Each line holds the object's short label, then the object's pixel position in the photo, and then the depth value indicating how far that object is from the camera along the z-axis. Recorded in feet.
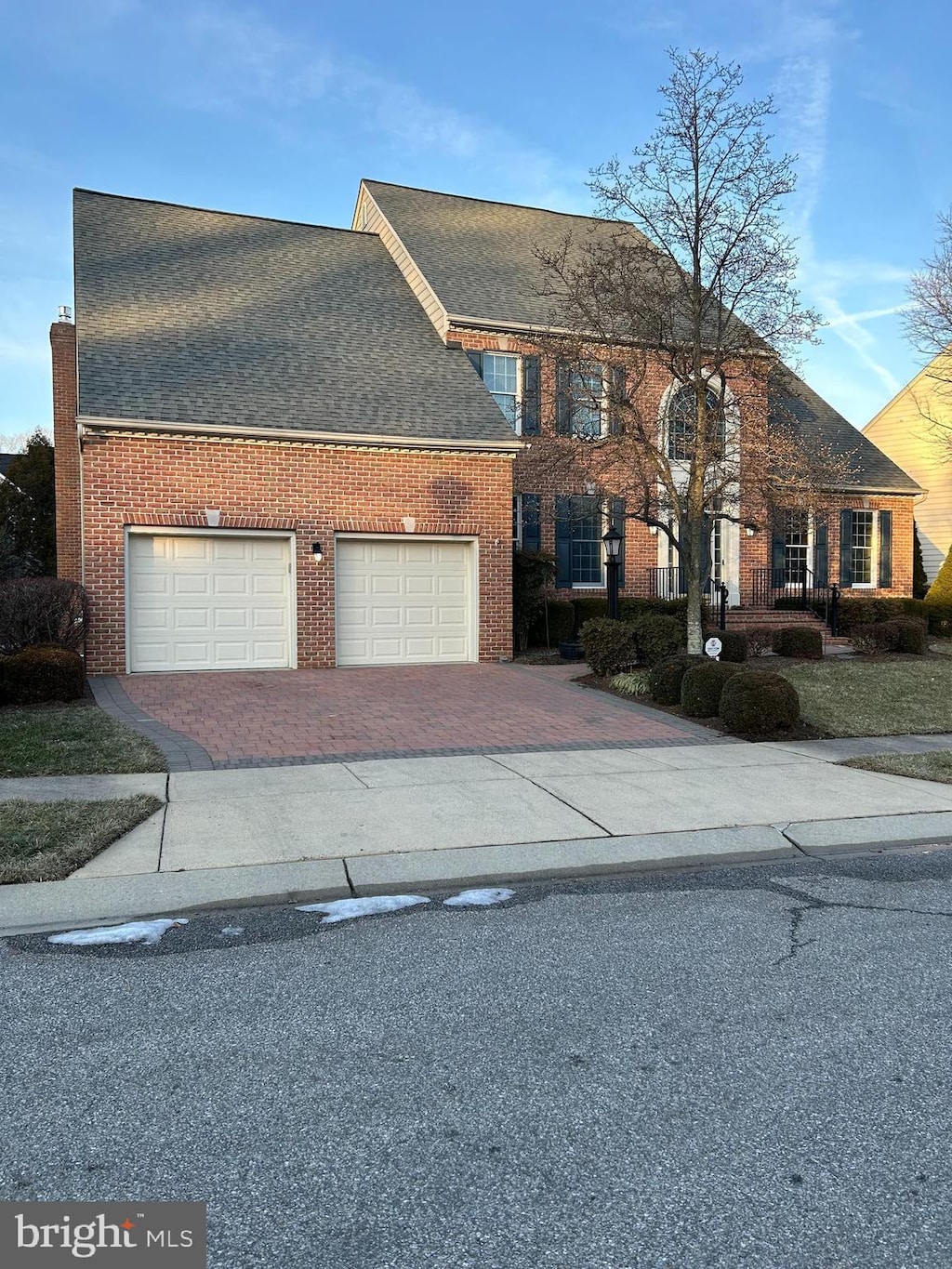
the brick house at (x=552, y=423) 64.39
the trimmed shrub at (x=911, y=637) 60.18
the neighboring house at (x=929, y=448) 98.94
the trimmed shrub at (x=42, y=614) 42.68
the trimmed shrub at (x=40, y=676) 38.63
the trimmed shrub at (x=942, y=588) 77.14
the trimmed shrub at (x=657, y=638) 47.93
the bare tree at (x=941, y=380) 91.09
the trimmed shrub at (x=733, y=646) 52.70
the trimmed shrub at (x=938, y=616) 75.56
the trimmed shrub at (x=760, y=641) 56.59
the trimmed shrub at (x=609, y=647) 48.06
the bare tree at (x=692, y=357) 44.29
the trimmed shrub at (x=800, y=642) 56.75
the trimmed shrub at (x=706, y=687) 38.34
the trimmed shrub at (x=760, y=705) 35.40
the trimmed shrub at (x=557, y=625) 63.16
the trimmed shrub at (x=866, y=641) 59.41
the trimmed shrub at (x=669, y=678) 41.47
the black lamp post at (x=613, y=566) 53.31
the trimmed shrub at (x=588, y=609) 64.54
